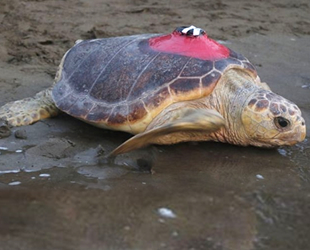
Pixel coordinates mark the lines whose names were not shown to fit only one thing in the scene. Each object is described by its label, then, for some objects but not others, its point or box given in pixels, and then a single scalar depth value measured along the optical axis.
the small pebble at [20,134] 3.26
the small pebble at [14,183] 2.73
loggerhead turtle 3.15
